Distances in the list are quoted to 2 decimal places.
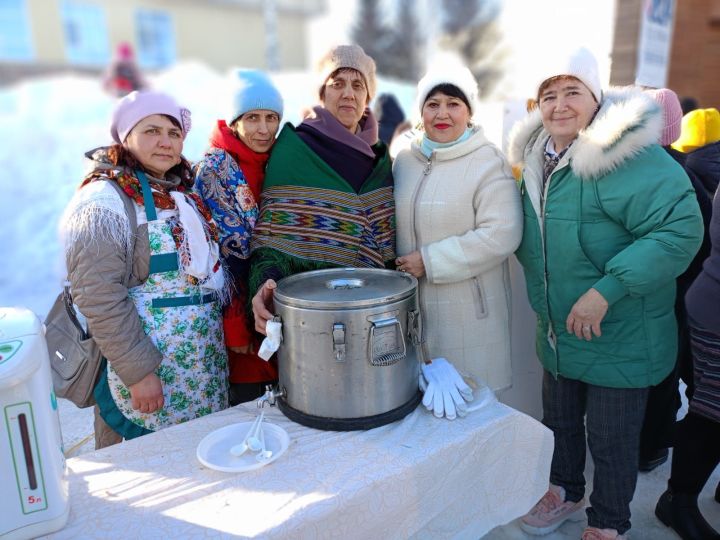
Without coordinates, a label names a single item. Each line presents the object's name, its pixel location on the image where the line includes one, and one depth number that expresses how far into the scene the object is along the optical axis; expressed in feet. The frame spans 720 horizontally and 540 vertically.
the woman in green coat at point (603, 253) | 5.35
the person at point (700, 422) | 5.63
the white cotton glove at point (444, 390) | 4.99
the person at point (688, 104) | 14.63
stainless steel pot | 4.44
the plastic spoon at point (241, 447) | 4.45
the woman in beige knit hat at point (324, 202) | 6.08
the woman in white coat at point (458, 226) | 6.07
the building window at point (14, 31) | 42.29
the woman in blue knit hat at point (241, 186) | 6.28
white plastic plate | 4.30
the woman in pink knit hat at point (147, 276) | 5.11
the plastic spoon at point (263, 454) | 4.36
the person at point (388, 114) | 17.46
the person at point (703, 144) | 7.45
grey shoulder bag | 5.56
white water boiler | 3.42
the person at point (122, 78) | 24.27
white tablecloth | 3.78
